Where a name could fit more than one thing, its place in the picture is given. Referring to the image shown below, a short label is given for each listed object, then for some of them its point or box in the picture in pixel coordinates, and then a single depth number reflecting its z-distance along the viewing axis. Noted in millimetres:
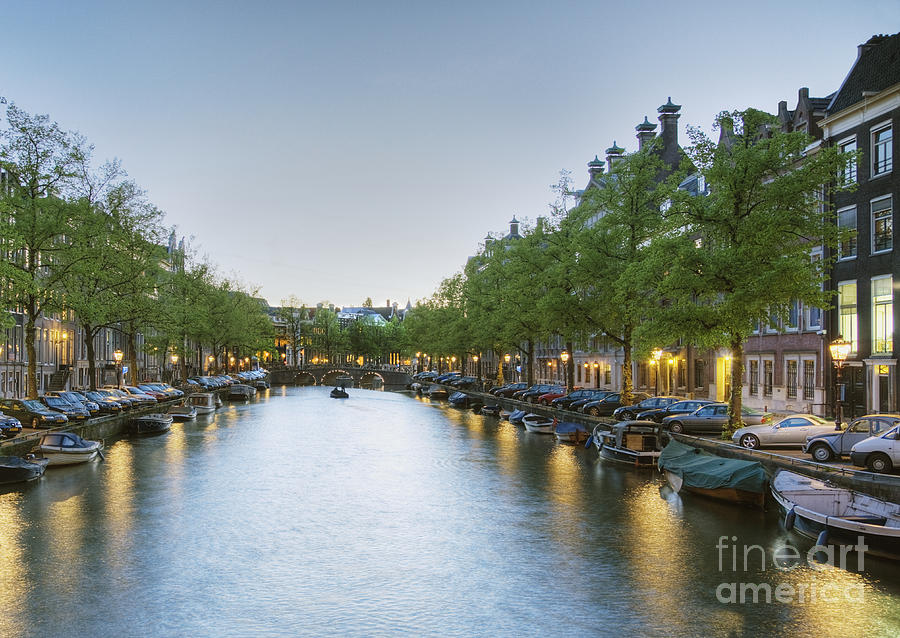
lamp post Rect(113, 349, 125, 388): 67000
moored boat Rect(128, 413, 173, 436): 59844
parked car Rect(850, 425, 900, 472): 28344
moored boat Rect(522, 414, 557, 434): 60531
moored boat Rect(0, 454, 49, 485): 35562
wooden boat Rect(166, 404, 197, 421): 72688
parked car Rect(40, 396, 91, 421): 52250
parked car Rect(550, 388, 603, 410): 65125
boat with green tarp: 30953
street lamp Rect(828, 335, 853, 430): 33906
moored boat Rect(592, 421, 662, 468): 43125
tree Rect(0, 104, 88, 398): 51031
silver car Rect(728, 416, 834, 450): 36406
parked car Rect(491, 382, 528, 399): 84375
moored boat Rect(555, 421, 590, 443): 54406
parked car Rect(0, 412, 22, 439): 40906
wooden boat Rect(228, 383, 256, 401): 106312
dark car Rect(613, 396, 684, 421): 52719
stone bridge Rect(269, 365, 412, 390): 168625
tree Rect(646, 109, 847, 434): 38062
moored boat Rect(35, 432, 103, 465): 40656
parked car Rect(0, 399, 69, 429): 48094
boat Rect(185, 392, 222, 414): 81125
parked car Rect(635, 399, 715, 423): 48125
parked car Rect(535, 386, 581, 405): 71144
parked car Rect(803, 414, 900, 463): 31625
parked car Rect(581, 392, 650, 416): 58500
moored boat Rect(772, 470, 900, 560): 23328
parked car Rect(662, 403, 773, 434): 45250
